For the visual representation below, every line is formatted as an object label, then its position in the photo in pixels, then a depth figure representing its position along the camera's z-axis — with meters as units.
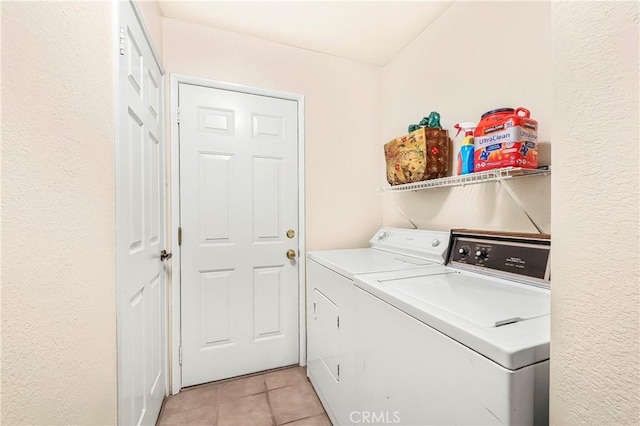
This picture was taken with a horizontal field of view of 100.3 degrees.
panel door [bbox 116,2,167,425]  1.04
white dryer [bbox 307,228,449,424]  1.36
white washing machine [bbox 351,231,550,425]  0.61
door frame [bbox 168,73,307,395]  1.84
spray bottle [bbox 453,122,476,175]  1.41
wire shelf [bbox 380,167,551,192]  1.15
